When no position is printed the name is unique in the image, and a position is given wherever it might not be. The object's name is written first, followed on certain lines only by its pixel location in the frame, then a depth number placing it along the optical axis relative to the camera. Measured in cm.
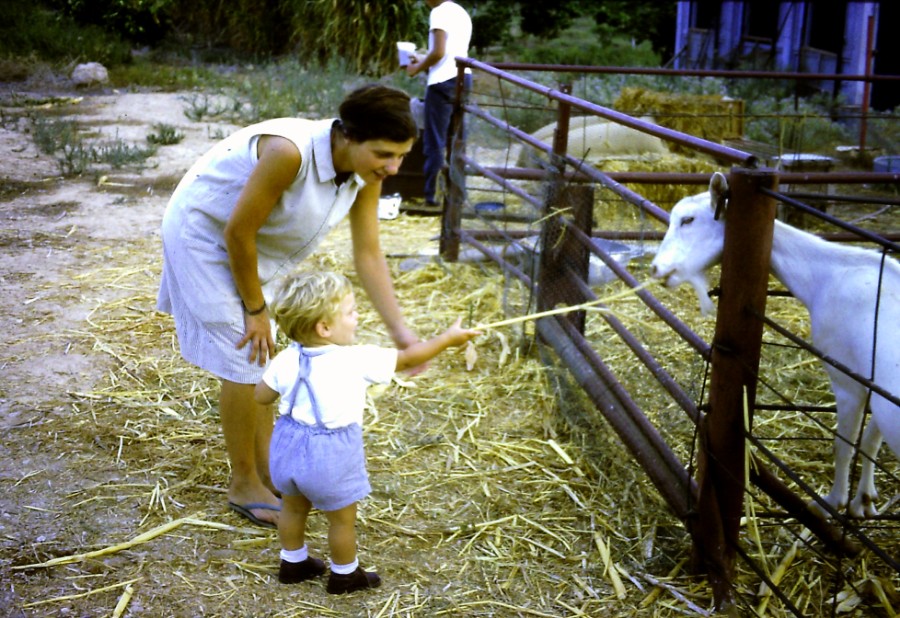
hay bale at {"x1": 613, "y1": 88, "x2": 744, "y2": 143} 1042
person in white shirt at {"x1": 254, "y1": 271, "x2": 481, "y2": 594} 284
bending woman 295
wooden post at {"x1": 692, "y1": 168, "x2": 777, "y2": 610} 287
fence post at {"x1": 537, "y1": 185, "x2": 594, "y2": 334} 468
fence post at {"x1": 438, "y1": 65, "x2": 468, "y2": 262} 656
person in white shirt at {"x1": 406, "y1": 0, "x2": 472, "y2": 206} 794
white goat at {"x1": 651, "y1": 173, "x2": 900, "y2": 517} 311
